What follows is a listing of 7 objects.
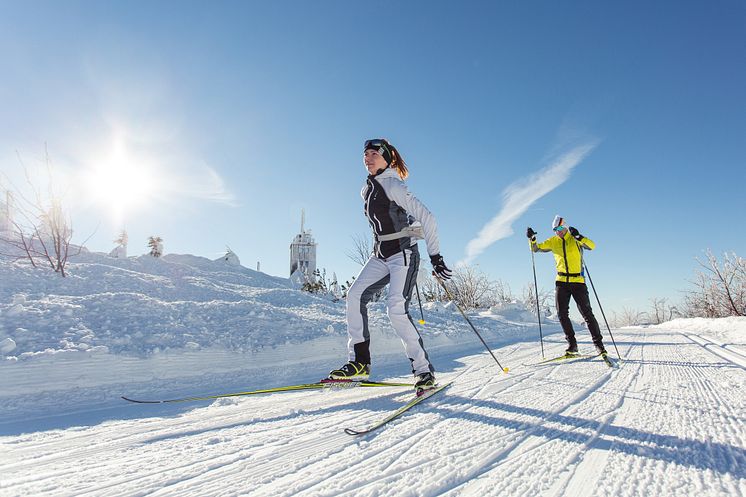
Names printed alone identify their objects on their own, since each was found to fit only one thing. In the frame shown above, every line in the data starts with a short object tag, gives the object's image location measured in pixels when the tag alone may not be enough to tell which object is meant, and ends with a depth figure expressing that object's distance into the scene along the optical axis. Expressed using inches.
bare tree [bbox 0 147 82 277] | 263.1
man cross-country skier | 197.6
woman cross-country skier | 121.6
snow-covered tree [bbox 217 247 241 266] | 698.2
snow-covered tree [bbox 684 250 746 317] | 867.4
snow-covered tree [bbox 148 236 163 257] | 668.7
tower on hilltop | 1302.9
